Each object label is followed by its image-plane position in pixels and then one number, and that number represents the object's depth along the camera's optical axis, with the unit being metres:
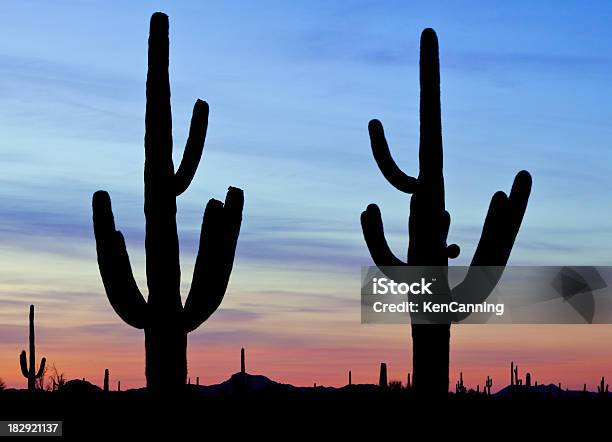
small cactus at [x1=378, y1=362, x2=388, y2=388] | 29.88
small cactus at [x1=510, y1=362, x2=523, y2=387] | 38.72
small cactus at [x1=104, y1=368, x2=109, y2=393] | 30.97
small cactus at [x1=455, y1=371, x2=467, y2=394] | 25.26
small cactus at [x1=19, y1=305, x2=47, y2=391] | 31.50
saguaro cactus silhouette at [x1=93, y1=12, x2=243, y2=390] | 15.66
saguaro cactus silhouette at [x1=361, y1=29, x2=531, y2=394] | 16.67
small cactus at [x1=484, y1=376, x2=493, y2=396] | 42.47
